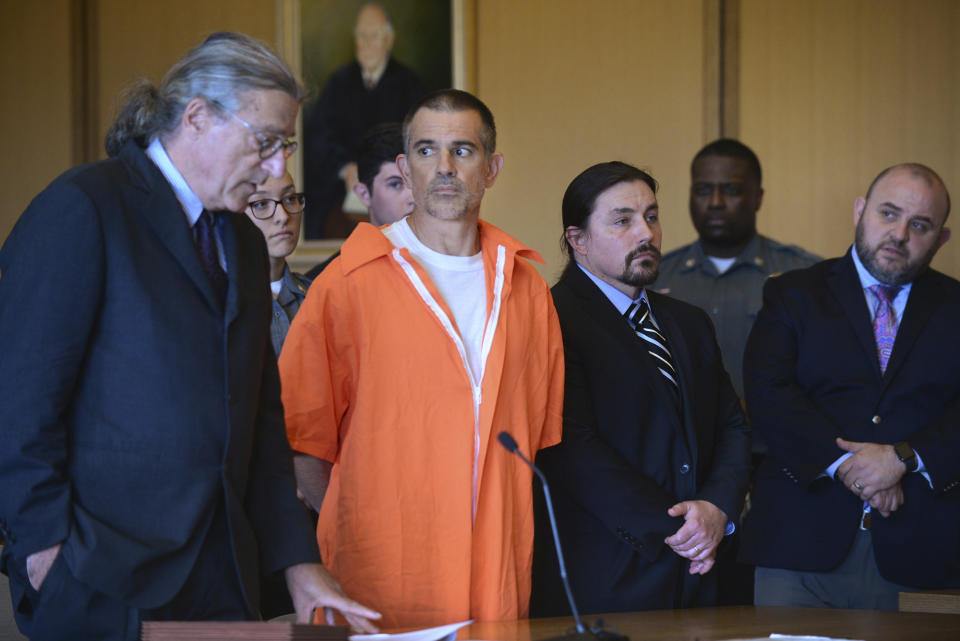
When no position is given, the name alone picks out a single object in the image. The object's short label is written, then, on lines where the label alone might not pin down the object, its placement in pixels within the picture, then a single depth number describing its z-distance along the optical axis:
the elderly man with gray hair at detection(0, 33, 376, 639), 3.52
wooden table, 3.73
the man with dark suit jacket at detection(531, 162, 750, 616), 4.19
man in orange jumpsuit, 3.94
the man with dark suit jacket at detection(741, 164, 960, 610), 4.32
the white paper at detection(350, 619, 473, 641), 3.64
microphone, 3.57
